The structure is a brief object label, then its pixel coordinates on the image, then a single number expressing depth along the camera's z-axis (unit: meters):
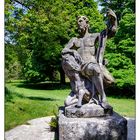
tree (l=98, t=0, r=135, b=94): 18.09
